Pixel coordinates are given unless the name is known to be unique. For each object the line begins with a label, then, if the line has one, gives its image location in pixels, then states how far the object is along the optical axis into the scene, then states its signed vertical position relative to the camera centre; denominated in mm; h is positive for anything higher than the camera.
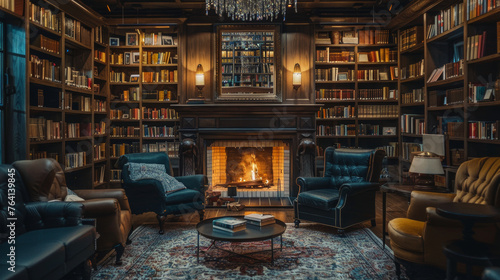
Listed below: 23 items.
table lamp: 3756 -405
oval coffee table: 3111 -925
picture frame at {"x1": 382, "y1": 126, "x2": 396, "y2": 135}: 6887 -24
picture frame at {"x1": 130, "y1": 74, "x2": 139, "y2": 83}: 6832 +943
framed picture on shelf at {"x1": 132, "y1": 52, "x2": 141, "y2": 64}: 6789 +1324
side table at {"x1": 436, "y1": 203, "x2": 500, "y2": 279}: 2248 -761
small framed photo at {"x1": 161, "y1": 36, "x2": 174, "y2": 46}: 6754 +1631
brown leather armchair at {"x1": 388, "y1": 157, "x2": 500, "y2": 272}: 2684 -724
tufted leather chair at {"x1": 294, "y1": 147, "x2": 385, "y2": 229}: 4215 -764
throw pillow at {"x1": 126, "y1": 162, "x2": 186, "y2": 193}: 4480 -576
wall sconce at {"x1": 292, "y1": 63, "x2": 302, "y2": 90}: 6207 +892
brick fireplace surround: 6035 +44
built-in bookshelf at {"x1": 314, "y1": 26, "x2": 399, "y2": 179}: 6801 +927
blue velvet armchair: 4301 -834
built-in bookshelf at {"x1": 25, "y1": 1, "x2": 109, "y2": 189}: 4602 +518
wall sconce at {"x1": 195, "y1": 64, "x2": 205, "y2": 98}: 6203 +855
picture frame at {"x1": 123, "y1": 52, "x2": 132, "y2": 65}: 6812 +1310
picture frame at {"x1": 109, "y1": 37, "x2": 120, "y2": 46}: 6844 +1633
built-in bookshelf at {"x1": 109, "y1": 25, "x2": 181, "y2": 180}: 6738 +703
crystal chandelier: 4016 +1375
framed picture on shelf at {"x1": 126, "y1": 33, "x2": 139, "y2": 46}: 6777 +1646
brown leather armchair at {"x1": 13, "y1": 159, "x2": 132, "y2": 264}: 3047 -635
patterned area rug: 3088 -1220
